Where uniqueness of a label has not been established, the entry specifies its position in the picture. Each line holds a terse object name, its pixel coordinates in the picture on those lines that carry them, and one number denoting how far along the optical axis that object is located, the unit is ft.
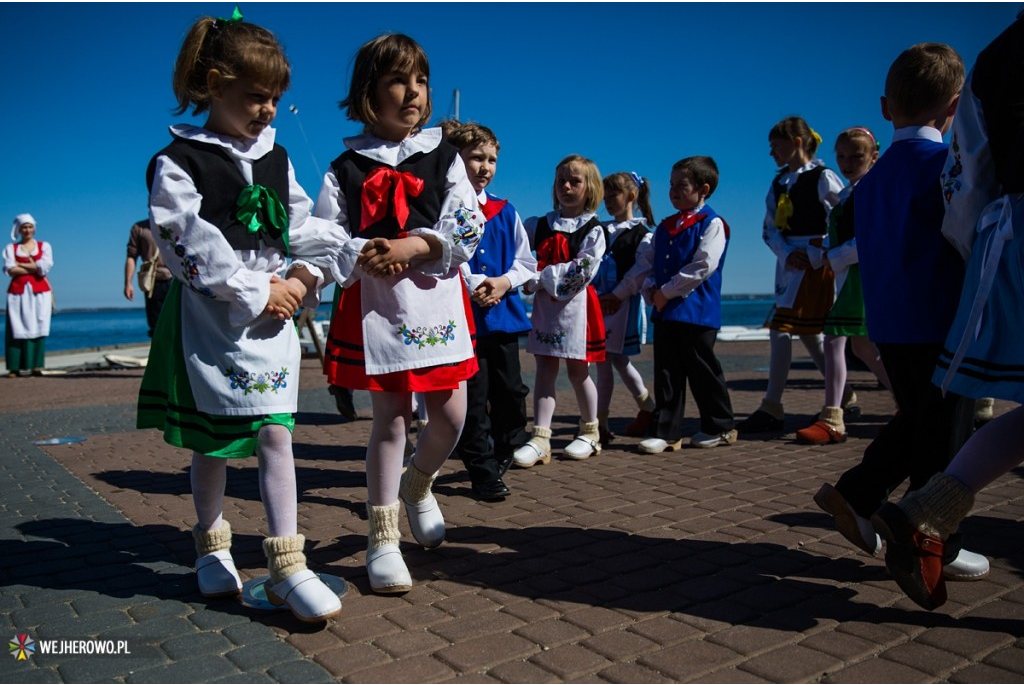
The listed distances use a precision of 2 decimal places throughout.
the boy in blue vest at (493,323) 14.76
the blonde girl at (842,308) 16.96
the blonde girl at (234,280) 8.76
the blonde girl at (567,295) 17.65
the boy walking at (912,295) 9.96
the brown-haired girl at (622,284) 20.60
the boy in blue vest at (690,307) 18.99
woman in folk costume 41.19
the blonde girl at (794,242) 20.13
